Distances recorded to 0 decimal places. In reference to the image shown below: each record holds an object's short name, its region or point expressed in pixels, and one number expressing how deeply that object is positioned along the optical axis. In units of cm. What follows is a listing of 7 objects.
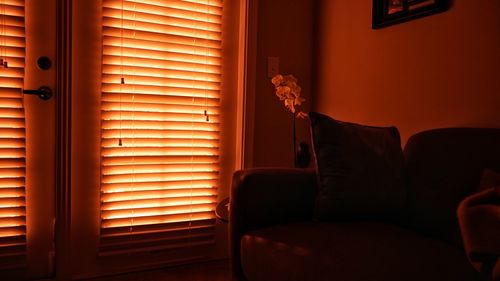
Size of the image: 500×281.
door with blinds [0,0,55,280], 167
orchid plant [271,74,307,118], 182
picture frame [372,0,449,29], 166
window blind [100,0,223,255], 187
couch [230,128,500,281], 99
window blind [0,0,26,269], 167
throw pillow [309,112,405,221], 134
